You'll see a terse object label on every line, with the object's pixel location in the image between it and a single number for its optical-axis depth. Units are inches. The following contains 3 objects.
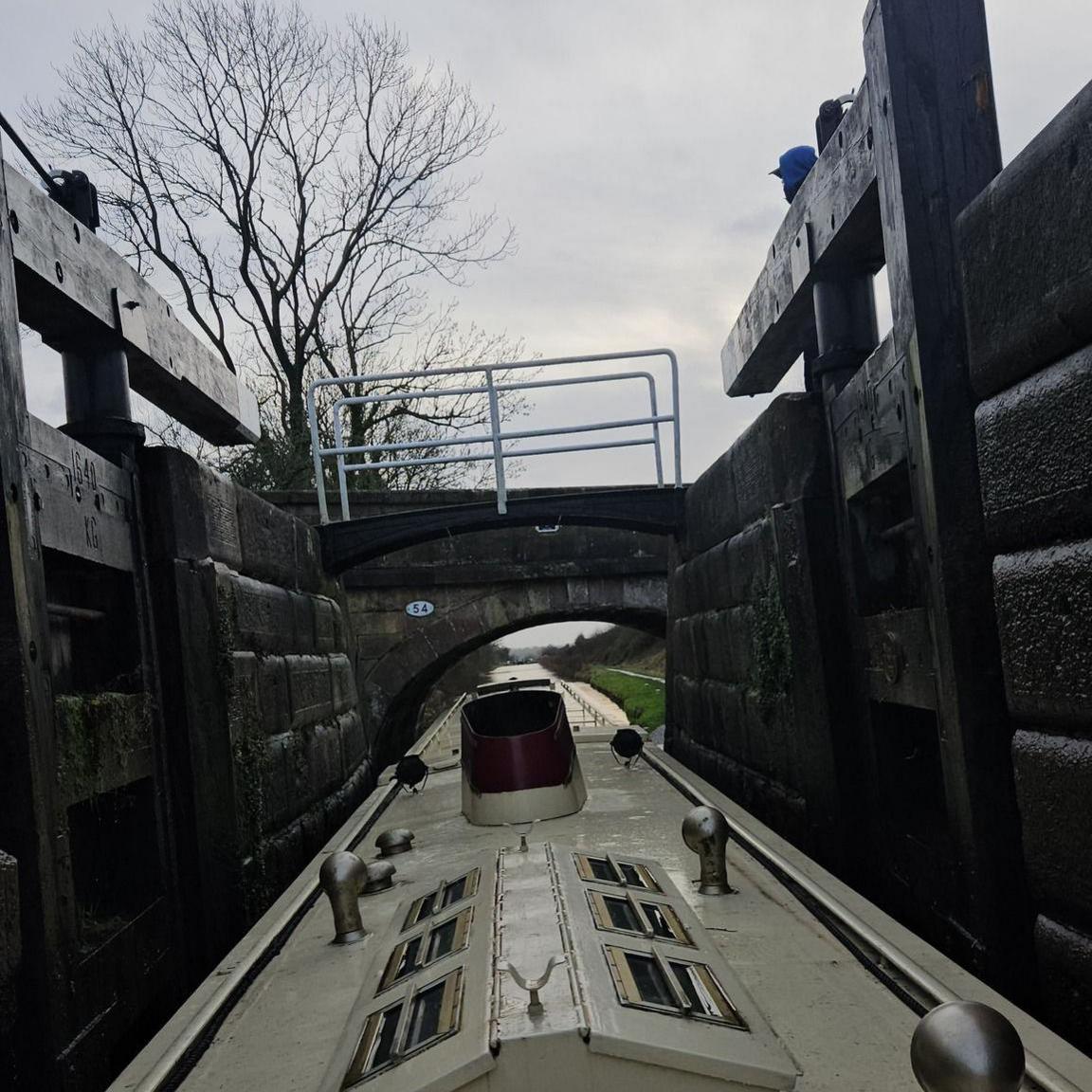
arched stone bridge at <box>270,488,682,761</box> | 550.9
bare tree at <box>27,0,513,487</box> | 815.1
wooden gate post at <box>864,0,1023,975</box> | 167.6
